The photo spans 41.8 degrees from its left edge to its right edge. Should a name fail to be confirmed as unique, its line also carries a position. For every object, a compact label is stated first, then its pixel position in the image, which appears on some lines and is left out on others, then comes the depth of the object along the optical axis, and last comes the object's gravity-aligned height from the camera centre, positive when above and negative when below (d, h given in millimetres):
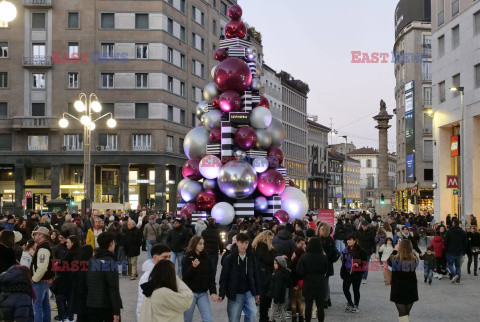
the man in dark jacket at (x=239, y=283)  9859 -1273
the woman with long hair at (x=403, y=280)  9688 -1224
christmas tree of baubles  25906 +2200
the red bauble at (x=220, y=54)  27422 +6422
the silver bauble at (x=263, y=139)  27031 +2711
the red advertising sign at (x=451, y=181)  29219 +918
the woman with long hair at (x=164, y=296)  6238 -932
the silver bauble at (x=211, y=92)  27438 +4794
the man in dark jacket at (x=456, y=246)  17844 -1282
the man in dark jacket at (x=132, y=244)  18312 -1218
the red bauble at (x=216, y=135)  27031 +2865
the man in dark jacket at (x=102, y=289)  8328 -1147
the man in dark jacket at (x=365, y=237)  19252 -1106
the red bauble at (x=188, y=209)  26609 -304
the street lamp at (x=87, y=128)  25606 +3282
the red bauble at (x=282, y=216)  26200 -604
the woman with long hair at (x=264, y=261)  11547 -1101
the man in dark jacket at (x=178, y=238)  16734 -954
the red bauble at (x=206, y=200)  26172 +76
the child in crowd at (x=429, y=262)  17734 -1729
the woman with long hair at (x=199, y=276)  9422 -1108
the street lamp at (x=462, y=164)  29016 +1717
